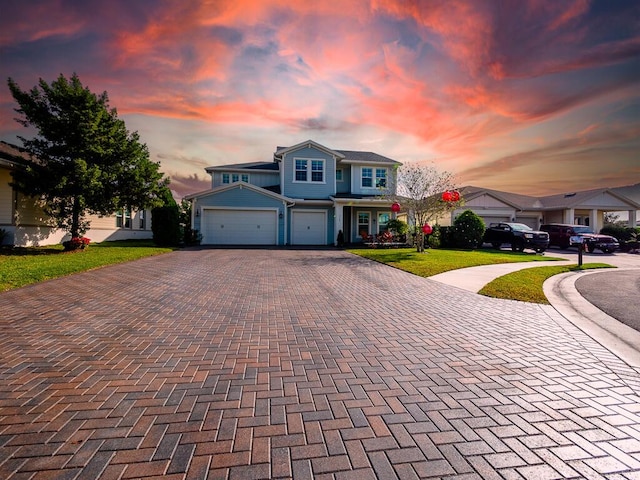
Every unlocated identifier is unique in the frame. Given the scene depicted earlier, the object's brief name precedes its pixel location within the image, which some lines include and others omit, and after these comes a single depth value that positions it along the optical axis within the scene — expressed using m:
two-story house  20.61
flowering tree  17.05
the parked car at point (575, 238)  19.80
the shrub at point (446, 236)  21.12
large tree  13.09
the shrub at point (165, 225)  19.16
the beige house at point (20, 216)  13.69
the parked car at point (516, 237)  18.66
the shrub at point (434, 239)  20.56
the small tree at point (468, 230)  20.20
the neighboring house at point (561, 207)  27.39
